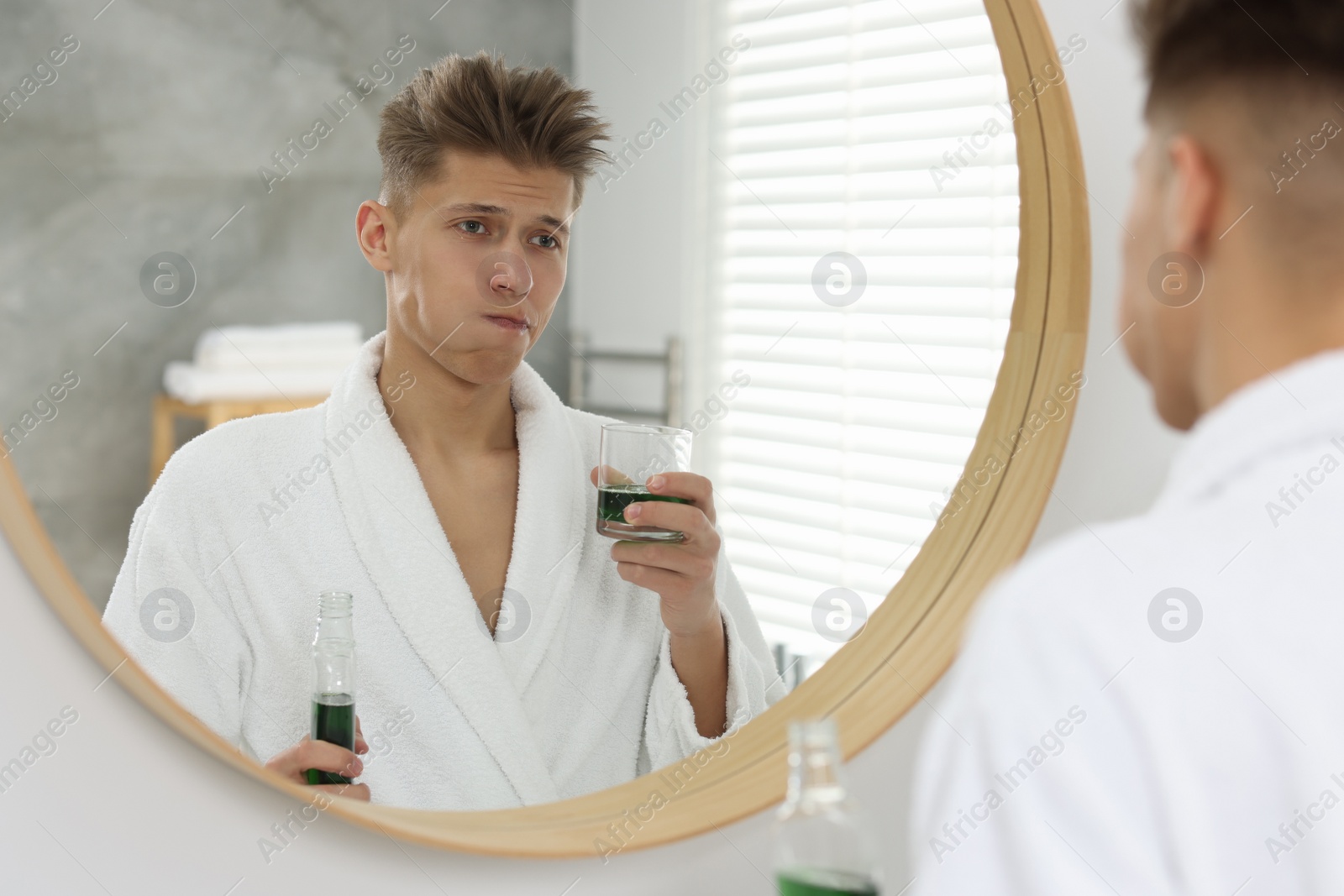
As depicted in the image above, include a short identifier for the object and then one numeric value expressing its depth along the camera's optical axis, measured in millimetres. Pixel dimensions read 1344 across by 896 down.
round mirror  551
